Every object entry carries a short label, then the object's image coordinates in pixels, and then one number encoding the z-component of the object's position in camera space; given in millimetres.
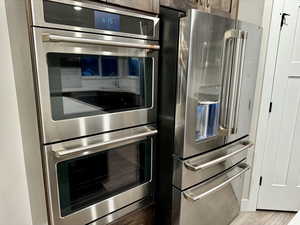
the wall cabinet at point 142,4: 1010
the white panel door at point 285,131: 1669
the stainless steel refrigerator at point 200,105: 1120
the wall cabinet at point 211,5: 1211
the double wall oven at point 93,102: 851
